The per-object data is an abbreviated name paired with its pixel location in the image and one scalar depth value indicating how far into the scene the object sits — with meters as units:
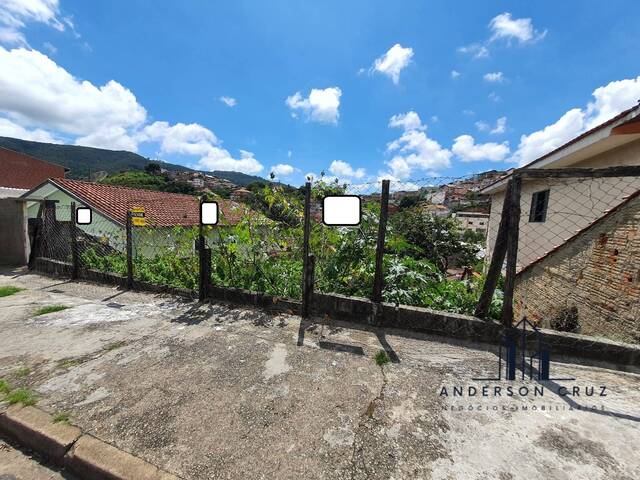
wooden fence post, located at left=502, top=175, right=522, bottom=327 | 2.64
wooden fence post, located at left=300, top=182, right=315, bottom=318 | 3.39
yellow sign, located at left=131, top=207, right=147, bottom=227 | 5.14
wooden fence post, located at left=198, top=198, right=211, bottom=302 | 4.08
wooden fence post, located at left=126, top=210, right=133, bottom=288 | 4.76
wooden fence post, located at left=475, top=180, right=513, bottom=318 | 2.69
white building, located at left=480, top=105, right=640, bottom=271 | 4.66
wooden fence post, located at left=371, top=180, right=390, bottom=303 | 3.13
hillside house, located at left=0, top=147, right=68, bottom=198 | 28.52
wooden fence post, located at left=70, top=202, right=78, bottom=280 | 5.53
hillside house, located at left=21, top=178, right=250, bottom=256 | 11.77
